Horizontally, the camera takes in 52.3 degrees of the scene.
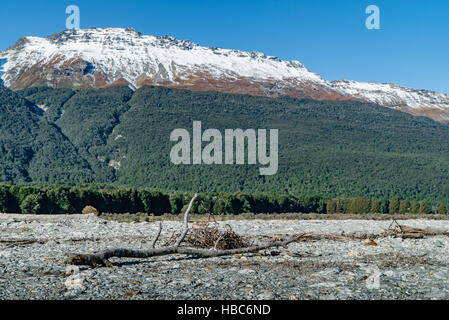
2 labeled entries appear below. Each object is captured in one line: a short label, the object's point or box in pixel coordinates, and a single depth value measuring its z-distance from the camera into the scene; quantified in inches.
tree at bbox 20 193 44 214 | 1870.2
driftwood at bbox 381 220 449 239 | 741.9
